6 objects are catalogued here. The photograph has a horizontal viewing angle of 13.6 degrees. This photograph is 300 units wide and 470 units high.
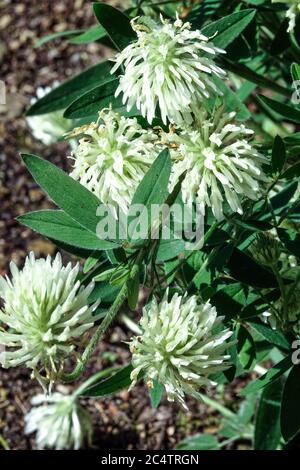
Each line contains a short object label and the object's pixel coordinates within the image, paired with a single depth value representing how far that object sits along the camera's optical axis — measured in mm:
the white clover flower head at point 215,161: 432
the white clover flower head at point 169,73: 432
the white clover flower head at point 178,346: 433
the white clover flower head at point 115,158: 443
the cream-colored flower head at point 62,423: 654
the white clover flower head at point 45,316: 425
